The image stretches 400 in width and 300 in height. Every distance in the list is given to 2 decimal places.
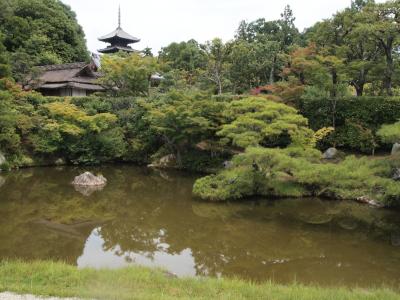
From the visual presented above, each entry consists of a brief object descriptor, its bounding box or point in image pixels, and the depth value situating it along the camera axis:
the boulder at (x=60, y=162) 20.33
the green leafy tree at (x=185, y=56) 36.69
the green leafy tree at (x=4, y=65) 19.59
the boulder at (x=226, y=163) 16.74
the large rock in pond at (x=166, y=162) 20.00
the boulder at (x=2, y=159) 18.07
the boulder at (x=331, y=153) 17.03
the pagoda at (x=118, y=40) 40.59
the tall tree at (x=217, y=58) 24.50
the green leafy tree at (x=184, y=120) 17.69
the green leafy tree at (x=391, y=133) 9.00
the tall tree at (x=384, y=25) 15.62
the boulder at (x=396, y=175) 11.58
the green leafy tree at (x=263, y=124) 13.10
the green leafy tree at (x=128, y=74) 23.97
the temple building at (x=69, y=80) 26.66
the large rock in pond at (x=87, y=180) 15.72
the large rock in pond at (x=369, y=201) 12.69
